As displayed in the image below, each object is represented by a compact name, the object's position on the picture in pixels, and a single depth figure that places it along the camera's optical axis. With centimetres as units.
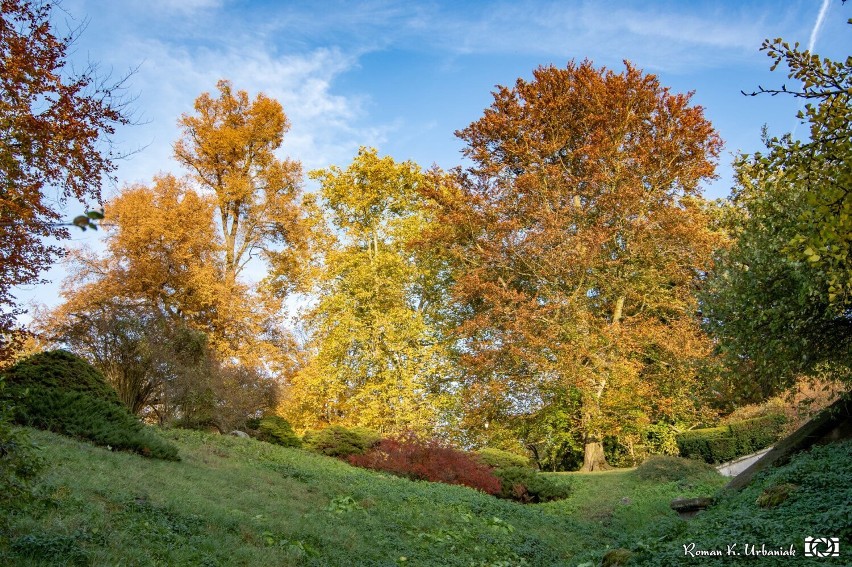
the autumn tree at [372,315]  2311
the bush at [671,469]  1619
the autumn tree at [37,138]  778
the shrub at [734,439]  1845
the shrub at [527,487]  1560
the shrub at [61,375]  1058
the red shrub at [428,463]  1551
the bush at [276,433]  1831
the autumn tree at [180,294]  1802
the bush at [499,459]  1862
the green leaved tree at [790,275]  424
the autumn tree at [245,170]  2588
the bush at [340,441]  1788
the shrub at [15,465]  395
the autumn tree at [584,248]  2020
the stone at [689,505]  972
